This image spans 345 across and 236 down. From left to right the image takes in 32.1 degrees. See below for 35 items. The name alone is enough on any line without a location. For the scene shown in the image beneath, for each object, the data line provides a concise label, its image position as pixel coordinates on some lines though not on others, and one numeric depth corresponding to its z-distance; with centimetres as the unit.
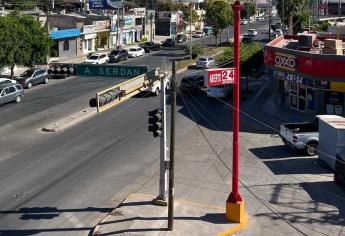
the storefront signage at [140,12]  9594
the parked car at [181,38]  9924
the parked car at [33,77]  4956
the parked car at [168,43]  9131
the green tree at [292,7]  9077
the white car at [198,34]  11012
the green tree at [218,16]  8512
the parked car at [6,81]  4528
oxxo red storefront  3503
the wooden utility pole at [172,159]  1889
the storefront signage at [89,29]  7544
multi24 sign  1875
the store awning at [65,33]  6831
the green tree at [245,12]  15738
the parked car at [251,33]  10178
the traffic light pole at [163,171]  2119
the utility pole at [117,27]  8248
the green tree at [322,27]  7679
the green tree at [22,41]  4934
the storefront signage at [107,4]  8603
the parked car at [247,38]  9144
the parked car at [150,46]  8280
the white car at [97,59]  6393
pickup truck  2852
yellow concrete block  1983
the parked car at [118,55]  6881
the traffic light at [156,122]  2038
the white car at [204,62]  6391
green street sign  2059
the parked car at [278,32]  9944
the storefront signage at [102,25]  7994
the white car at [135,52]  7509
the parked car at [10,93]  4132
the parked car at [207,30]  11525
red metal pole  1842
